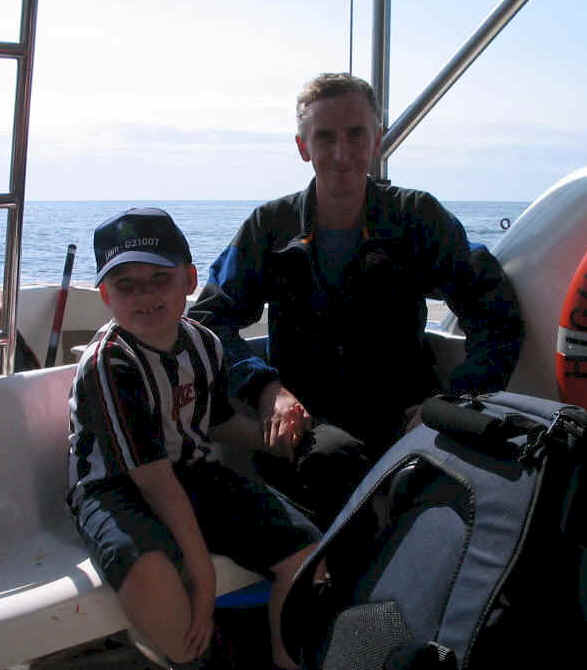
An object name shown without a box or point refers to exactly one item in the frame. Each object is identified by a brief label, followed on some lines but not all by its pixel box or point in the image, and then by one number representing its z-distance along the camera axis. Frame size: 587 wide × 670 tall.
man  1.88
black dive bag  1.03
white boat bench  1.34
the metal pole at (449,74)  2.12
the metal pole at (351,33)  2.34
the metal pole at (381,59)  2.31
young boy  1.39
